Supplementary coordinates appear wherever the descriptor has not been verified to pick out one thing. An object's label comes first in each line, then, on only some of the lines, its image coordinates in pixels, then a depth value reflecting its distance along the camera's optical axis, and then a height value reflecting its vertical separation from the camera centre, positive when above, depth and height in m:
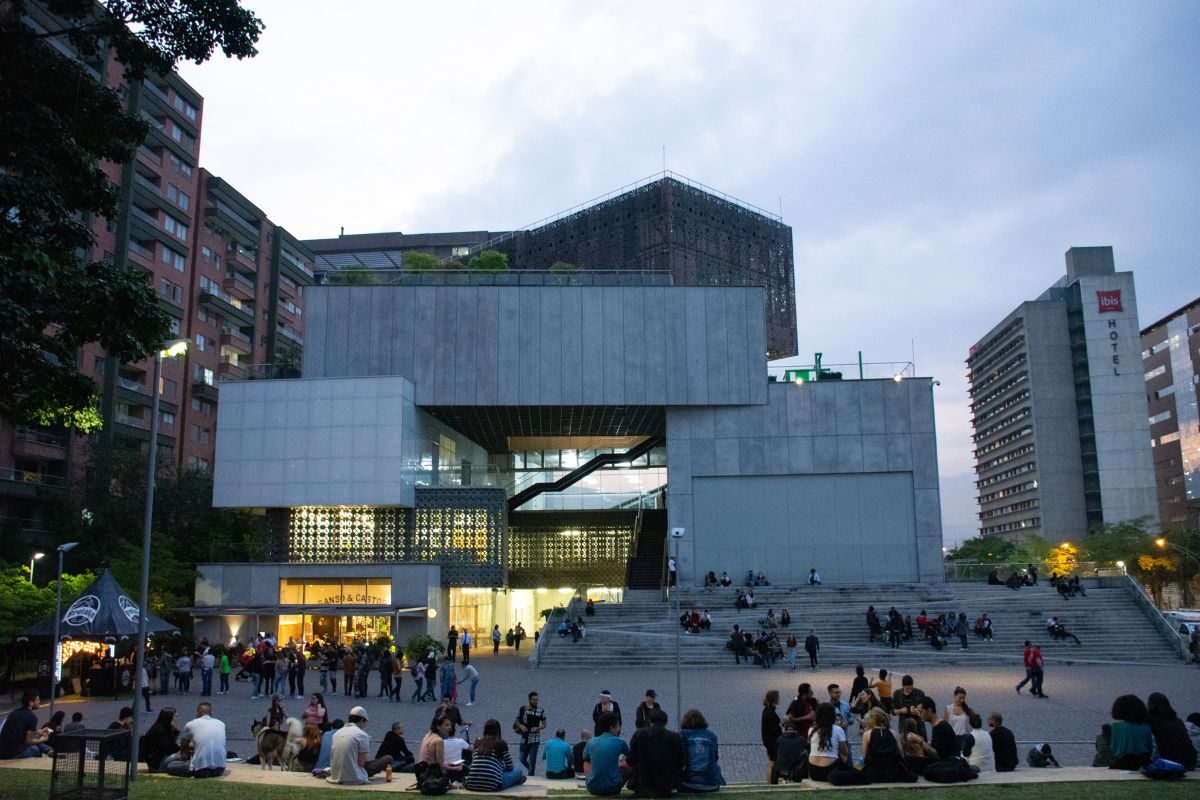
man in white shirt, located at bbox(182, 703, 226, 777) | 12.52 -2.29
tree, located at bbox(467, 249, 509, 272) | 48.56 +15.52
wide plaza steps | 33.31 -2.31
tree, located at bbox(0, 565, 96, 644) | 30.44 -0.89
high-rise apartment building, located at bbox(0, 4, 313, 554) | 52.06 +19.20
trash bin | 10.14 -2.06
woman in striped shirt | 11.70 -2.43
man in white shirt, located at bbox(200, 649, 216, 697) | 26.75 -2.78
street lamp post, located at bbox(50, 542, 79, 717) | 23.72 -2.10
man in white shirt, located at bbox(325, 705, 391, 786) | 12.16 -2.37
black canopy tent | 25.11 -1.17
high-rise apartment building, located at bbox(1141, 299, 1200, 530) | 107.56 +17.95
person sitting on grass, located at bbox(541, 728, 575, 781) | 13.38 -2.66
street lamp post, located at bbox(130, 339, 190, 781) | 14.12 +1.21
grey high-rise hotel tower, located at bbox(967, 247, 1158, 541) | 111.44 +19.17
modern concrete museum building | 42.44 +7.09
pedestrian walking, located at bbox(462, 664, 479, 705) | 23.69 -2.65
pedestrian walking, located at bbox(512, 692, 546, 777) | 14.78 -2.43
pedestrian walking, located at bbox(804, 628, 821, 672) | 31.37 -2.65
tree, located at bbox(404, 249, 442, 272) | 46.12 +14.92
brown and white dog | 13.90 -2.52
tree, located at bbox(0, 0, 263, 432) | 11.78 +5.09
